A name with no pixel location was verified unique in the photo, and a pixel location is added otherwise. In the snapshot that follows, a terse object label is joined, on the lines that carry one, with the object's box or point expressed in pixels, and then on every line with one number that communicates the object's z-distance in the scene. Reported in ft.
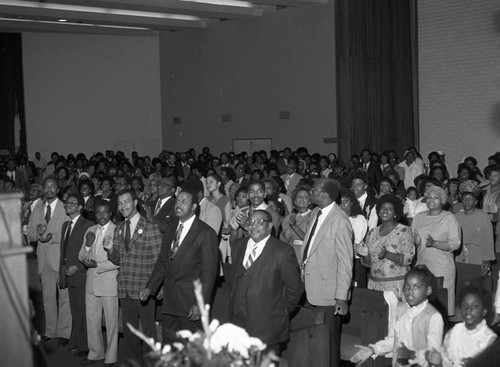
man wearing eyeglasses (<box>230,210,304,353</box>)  18.47
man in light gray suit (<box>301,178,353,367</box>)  20.42
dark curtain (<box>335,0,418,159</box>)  66.64
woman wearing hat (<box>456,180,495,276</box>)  27.35
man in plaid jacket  22.13
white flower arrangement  8.79
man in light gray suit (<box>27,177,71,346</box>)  27.04
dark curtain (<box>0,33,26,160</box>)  78.64
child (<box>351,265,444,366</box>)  16.67
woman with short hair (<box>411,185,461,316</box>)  23.65
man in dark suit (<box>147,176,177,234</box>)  27.22
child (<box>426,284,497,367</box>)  15.43
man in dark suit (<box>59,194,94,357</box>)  25.20
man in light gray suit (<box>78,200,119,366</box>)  23.62
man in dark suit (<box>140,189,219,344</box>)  20.53
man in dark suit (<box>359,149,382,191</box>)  51.78
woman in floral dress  21.84
